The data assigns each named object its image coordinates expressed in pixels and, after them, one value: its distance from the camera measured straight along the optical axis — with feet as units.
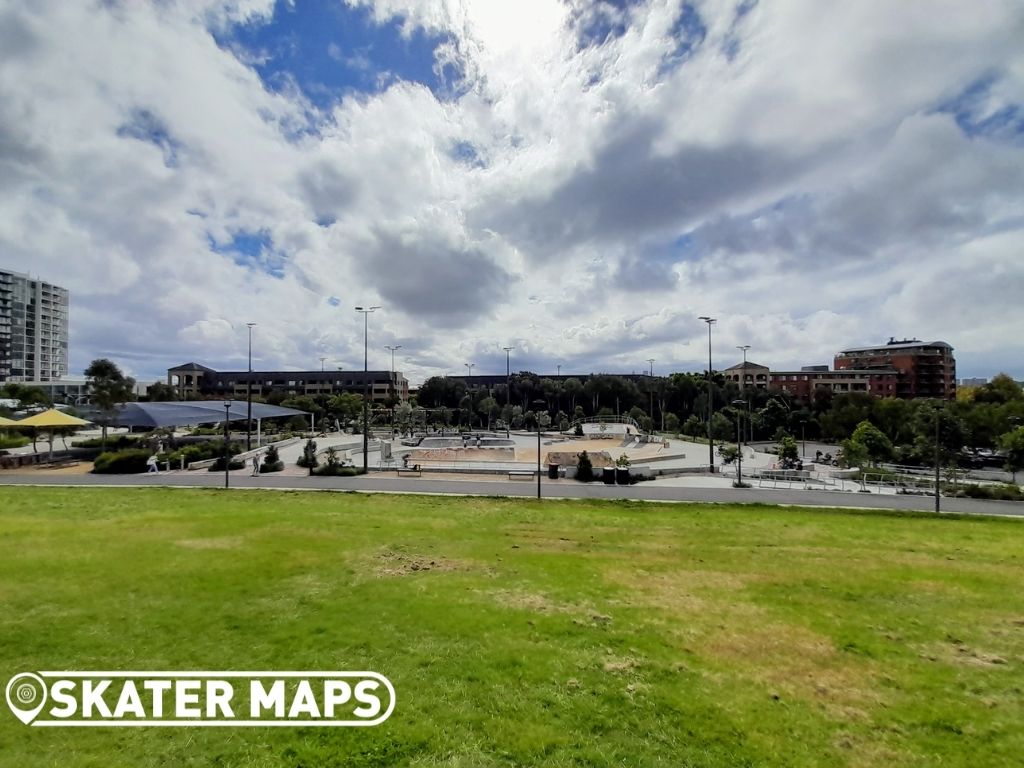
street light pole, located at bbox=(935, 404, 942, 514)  81.99
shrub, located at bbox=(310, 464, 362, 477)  116.88
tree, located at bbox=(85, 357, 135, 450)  163.22
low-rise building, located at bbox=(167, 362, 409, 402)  405.39
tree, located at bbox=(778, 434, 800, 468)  144.77
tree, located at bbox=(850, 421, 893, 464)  142.00
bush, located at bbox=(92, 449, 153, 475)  114.62
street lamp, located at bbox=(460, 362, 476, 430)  296.51
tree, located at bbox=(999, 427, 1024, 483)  119.55
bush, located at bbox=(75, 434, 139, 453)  149.80
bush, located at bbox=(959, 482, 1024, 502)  98.17
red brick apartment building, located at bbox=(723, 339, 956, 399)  333.62
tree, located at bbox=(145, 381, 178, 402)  316.40
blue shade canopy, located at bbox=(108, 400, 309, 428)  150.20
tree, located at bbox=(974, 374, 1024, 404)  244.20
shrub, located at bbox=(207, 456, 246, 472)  123.75
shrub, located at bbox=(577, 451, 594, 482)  111.34
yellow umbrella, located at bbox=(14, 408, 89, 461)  134.81
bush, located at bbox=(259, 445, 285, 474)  123.03
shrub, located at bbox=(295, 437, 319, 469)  126.66
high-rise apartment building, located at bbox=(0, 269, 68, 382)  375.45
